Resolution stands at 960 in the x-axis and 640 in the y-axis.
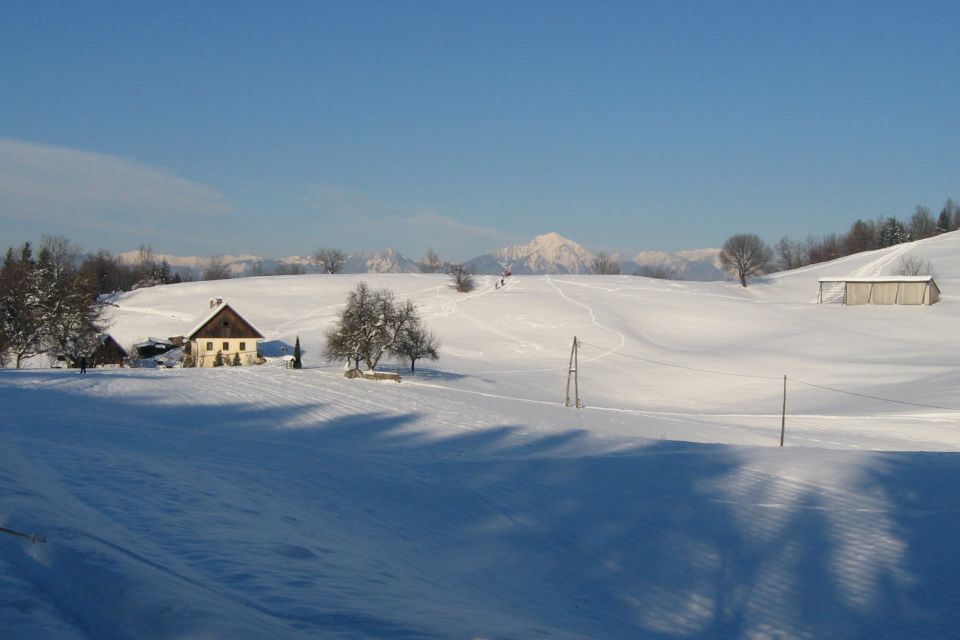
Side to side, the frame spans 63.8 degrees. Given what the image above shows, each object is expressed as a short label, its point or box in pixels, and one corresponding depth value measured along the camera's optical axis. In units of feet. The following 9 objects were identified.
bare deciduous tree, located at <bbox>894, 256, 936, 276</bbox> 366.22
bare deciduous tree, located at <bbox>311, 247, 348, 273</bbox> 515.91
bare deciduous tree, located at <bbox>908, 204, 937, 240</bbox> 601.21
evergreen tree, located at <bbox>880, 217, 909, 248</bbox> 537.65
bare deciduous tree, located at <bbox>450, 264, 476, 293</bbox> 313.32
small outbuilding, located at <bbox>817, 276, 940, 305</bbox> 276.82
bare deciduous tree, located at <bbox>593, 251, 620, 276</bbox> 550.77
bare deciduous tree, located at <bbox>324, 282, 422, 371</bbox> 157.79
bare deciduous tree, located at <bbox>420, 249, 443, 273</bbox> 564.30
